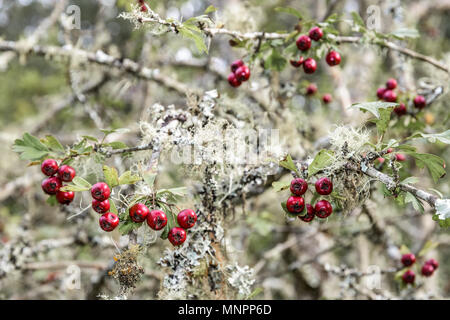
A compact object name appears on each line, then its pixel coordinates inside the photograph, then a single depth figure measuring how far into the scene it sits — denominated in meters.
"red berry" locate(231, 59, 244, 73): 0.87
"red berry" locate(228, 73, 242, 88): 0.87
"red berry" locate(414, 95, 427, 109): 0.90
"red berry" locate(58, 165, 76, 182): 0.82
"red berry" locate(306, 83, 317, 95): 0.97
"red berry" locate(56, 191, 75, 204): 0.84
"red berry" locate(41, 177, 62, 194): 0.82
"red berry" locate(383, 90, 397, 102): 0.90
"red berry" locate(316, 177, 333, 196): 0.79
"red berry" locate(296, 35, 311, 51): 0.86
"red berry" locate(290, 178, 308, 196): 0.79
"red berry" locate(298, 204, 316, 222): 0.80
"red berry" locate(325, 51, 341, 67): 0.88
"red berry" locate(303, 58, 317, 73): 0.87
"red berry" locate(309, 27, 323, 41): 0.86
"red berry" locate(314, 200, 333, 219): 0.79
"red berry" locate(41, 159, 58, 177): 0.81
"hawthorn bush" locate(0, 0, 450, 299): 0.79
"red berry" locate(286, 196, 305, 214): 0.79
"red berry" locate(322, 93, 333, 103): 0.98
